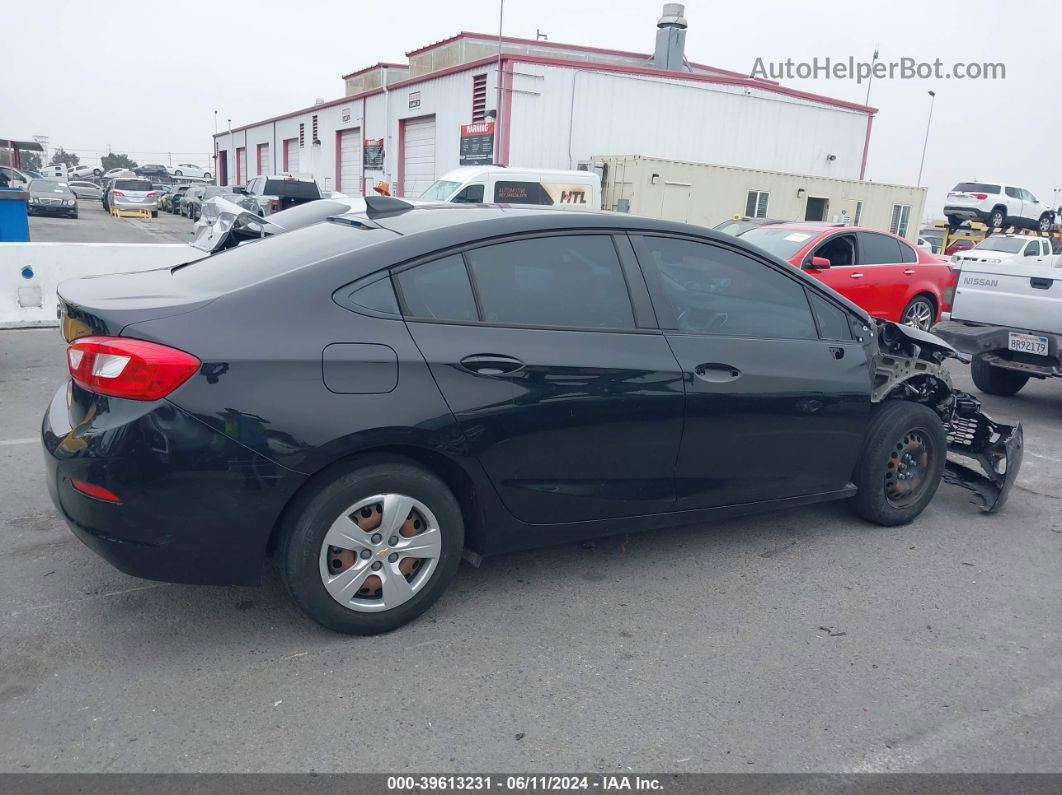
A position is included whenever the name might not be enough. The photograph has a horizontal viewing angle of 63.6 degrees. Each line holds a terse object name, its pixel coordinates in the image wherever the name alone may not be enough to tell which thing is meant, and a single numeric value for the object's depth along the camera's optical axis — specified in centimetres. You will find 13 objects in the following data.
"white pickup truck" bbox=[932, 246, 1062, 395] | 719
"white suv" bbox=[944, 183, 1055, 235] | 2988
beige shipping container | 1917
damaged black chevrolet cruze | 288
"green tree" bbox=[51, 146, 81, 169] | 11838
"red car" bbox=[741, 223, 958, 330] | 1047
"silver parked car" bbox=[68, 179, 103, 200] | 4544
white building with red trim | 2191
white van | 1481
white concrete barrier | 948
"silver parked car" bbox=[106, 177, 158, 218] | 3247
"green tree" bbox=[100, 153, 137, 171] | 11095
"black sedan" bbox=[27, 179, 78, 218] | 2911
